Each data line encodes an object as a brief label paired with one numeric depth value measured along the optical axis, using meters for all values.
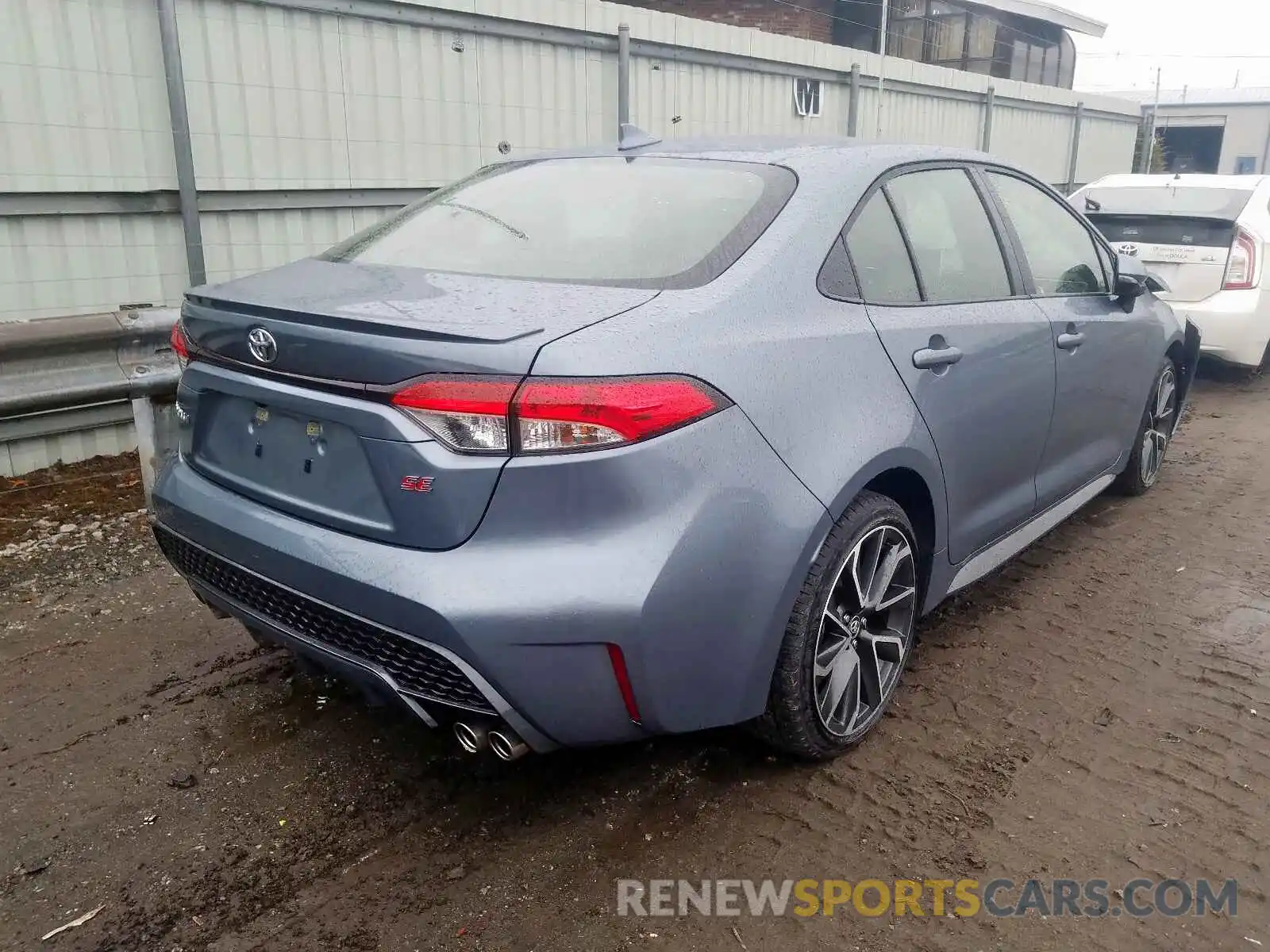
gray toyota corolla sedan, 2.10
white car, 7.25
